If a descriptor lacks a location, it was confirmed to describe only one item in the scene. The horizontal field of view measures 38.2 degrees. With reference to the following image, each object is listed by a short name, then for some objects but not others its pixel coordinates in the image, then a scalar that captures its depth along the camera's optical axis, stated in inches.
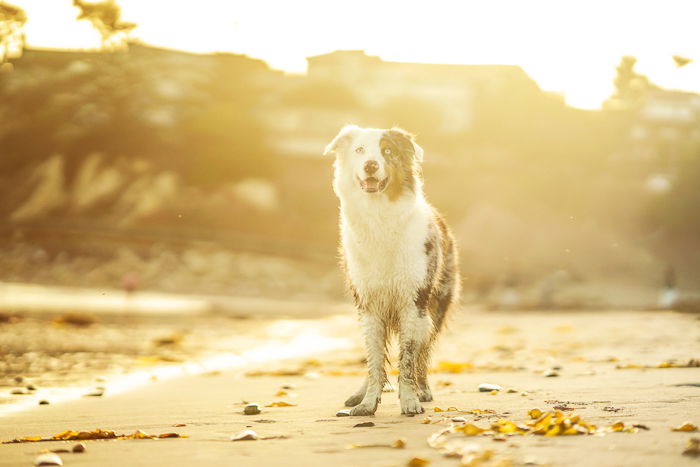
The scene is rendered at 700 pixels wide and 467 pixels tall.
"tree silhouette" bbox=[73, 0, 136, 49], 1932.8
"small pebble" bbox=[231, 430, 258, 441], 213.0
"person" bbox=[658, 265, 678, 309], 1338.6
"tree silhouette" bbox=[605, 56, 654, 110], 3051.2
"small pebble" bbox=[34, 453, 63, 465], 186.7
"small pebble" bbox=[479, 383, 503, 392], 302.8
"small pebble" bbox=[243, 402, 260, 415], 266.5
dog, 285.1
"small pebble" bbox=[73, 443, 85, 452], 203.5
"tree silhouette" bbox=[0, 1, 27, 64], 1555.1
